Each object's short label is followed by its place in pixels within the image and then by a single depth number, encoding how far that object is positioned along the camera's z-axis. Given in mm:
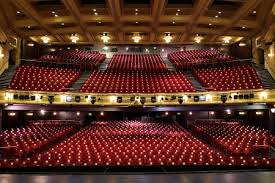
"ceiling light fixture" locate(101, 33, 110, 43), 13147
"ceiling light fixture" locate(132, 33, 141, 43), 13190
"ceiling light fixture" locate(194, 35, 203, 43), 13451
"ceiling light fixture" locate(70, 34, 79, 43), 13096
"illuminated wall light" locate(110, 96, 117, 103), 11792
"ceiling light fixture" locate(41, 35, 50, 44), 13721
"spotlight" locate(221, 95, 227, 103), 11093
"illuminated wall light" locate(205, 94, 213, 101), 11468
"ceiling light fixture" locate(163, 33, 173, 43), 13127
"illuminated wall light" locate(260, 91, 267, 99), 10640
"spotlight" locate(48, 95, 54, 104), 11144
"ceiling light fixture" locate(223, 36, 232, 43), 14258
